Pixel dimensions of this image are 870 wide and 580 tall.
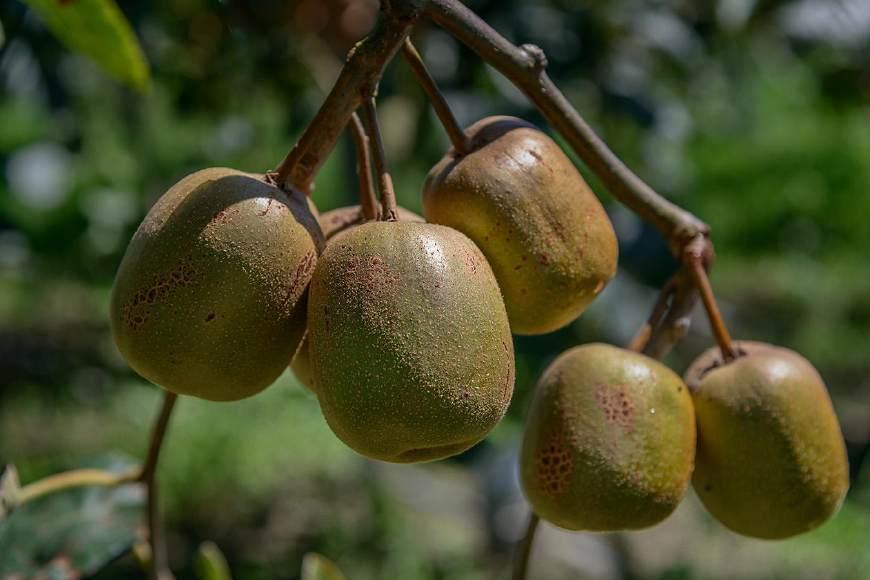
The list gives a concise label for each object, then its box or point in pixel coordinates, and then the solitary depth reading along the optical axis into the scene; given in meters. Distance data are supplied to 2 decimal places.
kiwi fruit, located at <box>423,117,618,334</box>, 0.54
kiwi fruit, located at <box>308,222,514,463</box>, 0.50
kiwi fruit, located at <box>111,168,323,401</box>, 0.51
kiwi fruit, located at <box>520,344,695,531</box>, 0.56
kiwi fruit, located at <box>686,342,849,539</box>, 0.58
